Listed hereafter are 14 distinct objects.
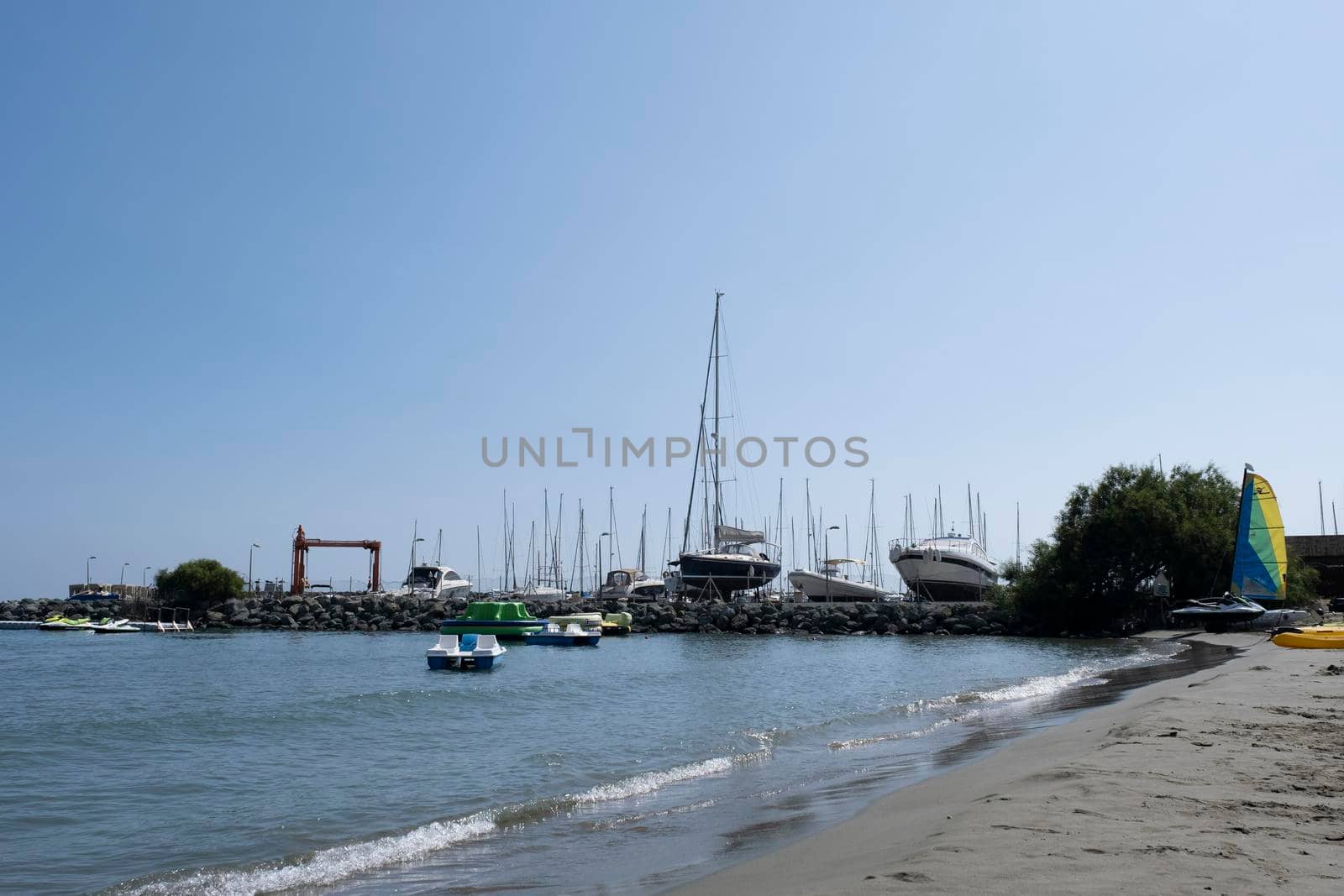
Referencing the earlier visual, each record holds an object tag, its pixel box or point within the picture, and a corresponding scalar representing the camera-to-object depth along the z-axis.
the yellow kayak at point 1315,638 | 26.31
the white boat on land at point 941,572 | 76.38
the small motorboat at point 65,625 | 67.50
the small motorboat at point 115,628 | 64.69
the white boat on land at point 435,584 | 91.69
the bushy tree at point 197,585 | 73.38
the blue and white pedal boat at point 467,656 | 33.78
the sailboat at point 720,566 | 68.06
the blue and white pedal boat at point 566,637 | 49.31
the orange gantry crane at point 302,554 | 88.81
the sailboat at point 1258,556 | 39.41
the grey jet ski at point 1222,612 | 39.94
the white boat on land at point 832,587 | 82.75
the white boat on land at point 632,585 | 93.19
